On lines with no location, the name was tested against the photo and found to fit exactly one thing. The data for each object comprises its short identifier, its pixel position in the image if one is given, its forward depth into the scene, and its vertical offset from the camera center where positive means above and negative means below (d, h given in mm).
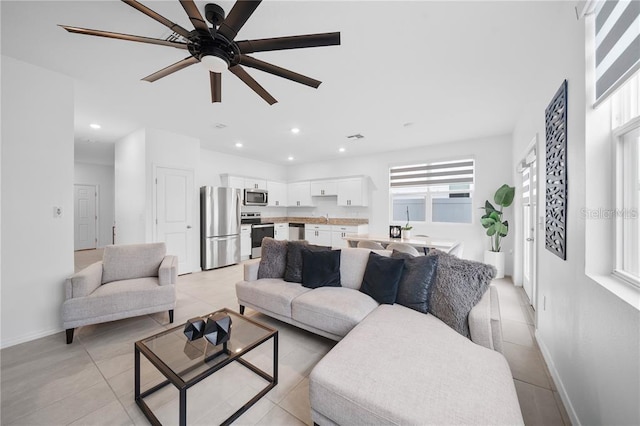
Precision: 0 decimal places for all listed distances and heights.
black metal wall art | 1660 +283
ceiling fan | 1295 +1040
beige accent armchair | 2248 -777
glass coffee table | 1292 -875
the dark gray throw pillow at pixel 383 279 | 2141 -615
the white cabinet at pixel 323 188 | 6355 +652
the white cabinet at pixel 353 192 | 5945 +509
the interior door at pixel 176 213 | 4250 -18
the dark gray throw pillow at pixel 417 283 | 1978 -596
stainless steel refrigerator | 4961 -300
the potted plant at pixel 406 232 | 4056 -342
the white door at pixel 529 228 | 3033 -228
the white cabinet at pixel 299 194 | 6863 +522
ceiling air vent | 4499 +1434
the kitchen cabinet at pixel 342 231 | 5949 -479
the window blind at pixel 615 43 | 1007 +792
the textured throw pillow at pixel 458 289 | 1736 -589
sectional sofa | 1012 -805
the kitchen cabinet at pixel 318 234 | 6352 -586
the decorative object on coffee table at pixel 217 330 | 1561 -780
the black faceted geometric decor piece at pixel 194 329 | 1615 -789
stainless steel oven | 5945 -603
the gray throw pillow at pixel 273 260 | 2846 -571
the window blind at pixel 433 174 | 4918 +832
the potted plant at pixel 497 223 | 4094 -193
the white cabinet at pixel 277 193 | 6656 +528
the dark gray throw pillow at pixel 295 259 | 2697 -543
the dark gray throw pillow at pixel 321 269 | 2541 -611
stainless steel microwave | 5871 +382
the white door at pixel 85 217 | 7008 -145
